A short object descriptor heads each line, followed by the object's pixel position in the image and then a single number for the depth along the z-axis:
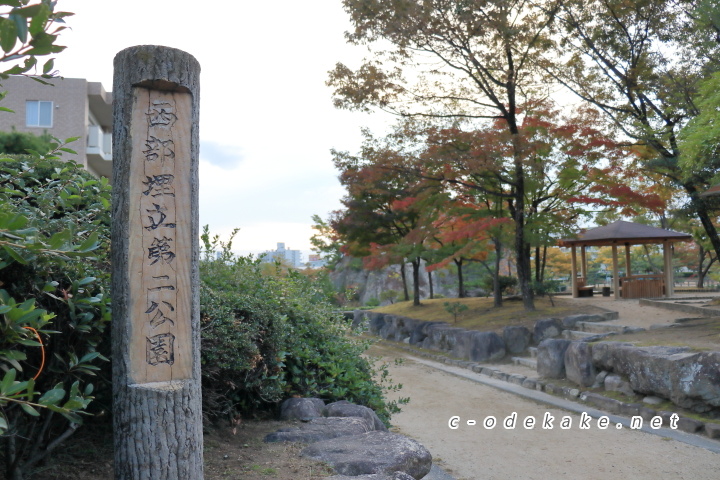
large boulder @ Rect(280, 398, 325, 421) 4.32
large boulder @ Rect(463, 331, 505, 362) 11.66
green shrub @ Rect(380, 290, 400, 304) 27.58
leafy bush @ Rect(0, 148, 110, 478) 2.17
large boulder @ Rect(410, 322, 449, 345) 15.23
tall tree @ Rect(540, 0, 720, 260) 11.29
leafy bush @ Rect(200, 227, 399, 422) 3.81
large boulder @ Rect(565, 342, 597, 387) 8.36
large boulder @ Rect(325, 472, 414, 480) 2.93
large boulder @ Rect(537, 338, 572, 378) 9.12
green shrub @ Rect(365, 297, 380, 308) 29.17
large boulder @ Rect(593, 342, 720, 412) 6.30
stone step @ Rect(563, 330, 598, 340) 10.99
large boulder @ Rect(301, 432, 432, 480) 3.14
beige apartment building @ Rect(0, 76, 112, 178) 19.14
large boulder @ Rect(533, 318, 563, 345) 11.62
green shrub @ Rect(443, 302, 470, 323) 15.02
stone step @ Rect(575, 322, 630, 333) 10.40
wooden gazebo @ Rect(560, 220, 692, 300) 16.12
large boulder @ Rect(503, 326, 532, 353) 11.70
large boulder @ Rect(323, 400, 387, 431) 4.46
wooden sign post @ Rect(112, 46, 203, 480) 2.49
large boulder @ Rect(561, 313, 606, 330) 11.80
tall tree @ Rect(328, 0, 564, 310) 12.09
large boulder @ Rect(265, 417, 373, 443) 3.76
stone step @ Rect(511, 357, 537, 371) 10.54
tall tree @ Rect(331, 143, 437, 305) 15.79
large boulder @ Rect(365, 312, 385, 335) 19.27
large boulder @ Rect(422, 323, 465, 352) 13.32
